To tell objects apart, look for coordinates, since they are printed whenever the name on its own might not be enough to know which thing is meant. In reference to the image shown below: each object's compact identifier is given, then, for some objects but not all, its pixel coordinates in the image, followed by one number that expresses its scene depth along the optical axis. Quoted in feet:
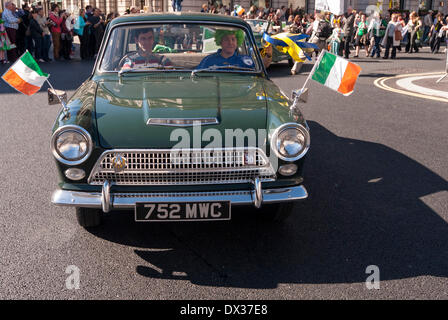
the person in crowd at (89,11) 62.31
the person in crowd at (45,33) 54.14
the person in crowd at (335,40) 50.14
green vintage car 10.91
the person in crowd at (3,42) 50.05
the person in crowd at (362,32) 61.91
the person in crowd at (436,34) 70.79
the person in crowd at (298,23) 80.70
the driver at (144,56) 15.31
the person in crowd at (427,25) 87.66
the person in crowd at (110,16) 67.97
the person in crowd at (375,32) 60.34
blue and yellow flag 24.23
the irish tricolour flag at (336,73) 14.06
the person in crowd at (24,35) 54.03
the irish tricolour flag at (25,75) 13.38
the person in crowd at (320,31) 47.32
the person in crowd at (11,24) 51.44
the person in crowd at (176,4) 89.04
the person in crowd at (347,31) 59.00
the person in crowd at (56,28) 56.03
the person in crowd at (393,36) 59.77
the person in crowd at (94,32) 60.59
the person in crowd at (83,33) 58.85
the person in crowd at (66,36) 56.90
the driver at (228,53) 15.71
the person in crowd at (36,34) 53.01
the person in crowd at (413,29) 70.44
